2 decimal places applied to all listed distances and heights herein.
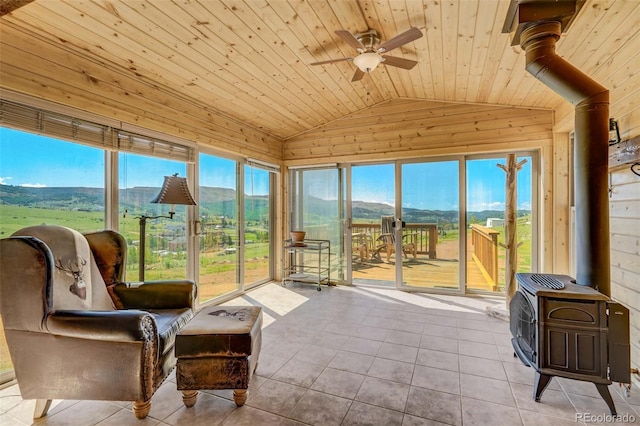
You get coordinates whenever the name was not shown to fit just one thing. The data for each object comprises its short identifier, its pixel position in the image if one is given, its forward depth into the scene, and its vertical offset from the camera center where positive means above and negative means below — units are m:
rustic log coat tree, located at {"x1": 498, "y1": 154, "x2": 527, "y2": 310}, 3.34 -0.14
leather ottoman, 1.82 -0.90
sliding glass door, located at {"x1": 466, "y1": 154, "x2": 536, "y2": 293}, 4.02 -0.12
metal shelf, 4.83 -0.84
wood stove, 1.75 -0.75
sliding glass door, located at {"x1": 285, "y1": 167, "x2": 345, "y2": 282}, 5.04 +0.12
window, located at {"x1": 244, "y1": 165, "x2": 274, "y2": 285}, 4.61 -0.16
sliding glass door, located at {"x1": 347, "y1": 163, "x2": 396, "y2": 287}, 4.73 -0.15
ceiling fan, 2.25 +1.34
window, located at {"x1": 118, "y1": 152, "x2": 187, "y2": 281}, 2.91 -0.07
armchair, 1.64 -0.72
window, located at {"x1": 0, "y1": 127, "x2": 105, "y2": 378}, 2.16 +0.25
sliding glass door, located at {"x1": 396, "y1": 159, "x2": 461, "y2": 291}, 4.36 -0.19
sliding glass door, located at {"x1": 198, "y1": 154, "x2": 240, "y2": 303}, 3.81 -0.18
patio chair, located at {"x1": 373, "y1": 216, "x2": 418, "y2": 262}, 4.59 -0.43
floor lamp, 2.68 +0.17
